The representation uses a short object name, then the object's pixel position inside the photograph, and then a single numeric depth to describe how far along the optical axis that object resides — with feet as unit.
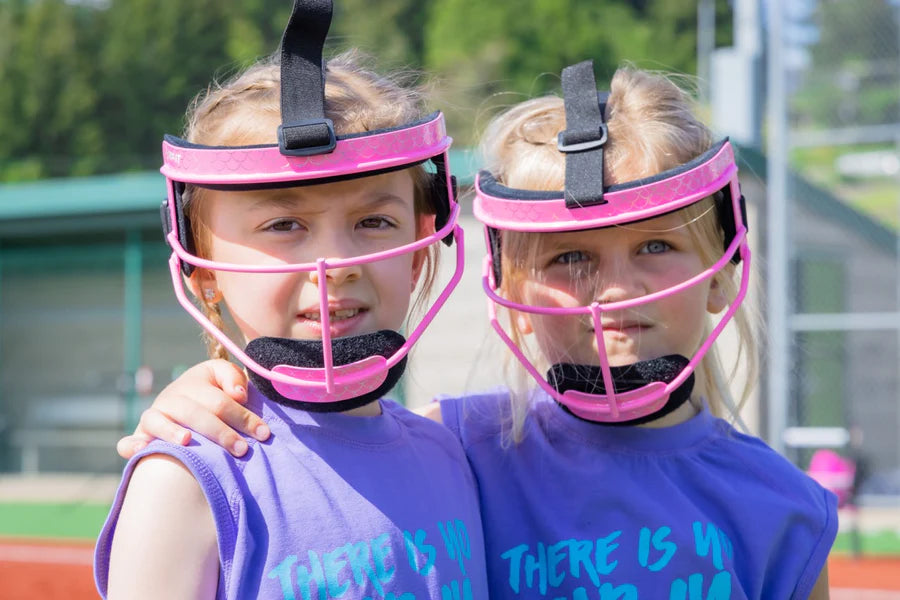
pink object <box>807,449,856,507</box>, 28.76
